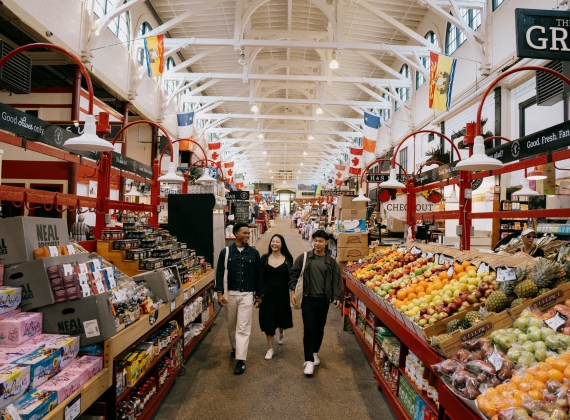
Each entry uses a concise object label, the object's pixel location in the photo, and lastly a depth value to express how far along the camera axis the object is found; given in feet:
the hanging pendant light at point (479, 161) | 11.28
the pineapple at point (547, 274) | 8.66
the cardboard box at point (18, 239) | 8.41
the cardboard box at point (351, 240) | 24.56
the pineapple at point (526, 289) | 8.64
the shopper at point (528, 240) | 16.06
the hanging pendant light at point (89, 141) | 10.72
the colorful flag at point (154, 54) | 29.91
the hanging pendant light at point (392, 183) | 20.68
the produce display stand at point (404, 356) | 6.87
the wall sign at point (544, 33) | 10.48
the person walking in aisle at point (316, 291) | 14.44
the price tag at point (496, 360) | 6.61
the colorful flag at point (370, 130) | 46.68
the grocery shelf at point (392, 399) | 10.22
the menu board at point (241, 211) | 54.08
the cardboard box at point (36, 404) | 5.71
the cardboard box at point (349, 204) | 30.04
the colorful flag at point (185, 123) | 45.68
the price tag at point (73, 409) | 6.56
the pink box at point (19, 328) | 7.22
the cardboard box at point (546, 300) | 8.02
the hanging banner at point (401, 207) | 24.43
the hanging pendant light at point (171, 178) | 20.36
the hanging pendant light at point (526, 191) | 21.96
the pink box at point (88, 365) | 7.40
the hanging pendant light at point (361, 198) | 27.81
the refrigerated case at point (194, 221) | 21.43
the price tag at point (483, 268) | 10.97
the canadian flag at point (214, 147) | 58.80
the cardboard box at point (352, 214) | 29.58
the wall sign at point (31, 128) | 9.66
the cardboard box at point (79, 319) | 8.05
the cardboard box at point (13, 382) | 5.64
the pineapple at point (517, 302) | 8.49
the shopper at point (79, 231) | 19.45
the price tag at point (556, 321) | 7.12
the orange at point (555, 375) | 5.89
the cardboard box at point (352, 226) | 26.58
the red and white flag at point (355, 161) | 55.36
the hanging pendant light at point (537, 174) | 24.29
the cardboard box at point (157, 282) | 12.18
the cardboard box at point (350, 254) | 24.67
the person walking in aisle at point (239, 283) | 14.62
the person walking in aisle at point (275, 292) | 15.72
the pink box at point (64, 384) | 6.48
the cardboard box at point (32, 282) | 8.02
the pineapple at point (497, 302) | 8.87
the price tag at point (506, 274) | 9.55
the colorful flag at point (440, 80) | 27.84
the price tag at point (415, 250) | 17.07
